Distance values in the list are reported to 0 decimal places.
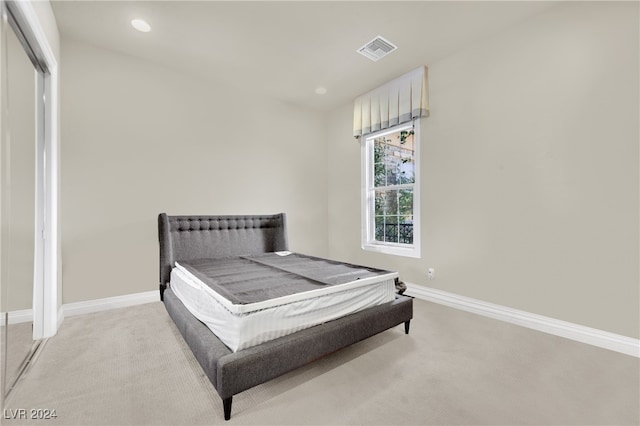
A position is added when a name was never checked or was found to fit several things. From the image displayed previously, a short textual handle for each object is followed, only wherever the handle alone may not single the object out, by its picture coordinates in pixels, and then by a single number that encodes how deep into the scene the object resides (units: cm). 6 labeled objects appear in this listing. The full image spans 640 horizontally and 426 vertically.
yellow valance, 351
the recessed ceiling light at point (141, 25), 271
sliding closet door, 167
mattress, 163
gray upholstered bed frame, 150
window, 379
